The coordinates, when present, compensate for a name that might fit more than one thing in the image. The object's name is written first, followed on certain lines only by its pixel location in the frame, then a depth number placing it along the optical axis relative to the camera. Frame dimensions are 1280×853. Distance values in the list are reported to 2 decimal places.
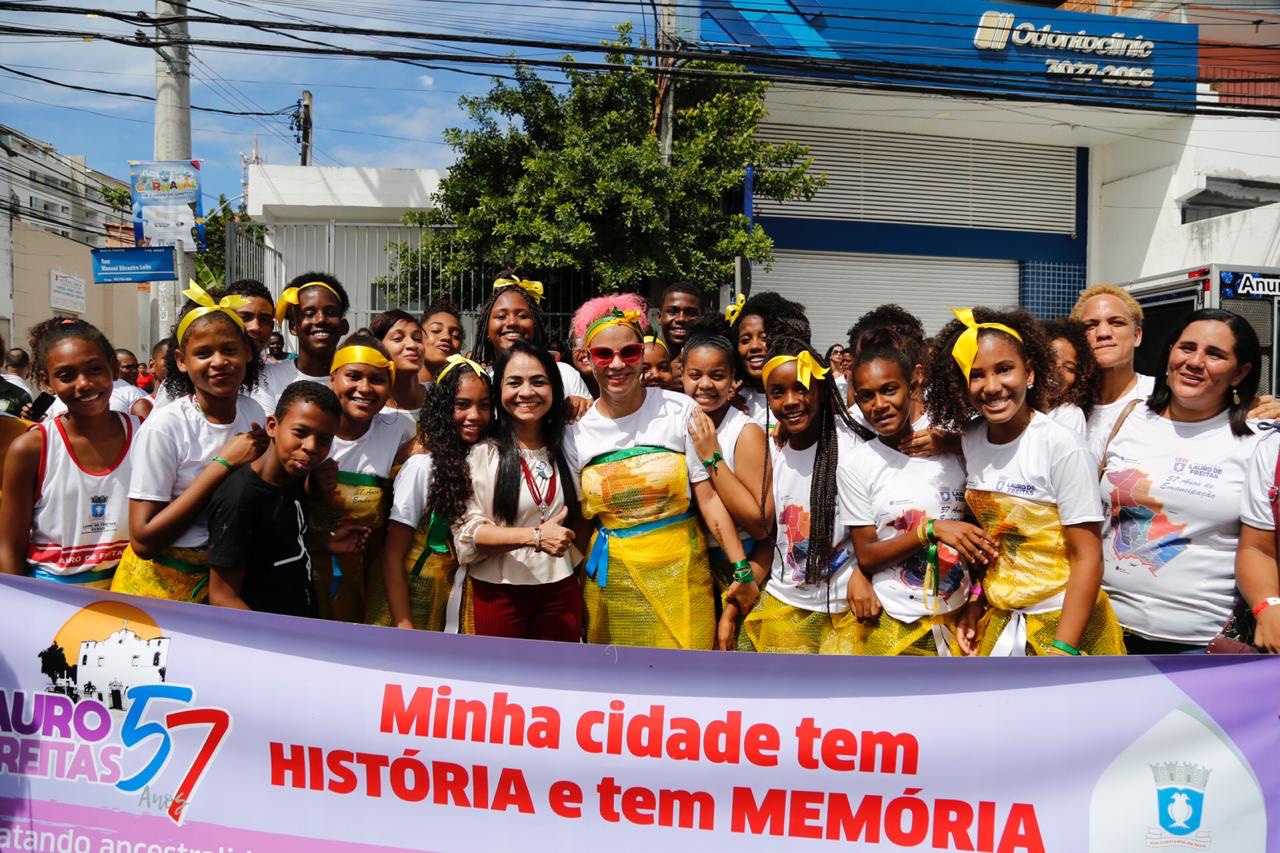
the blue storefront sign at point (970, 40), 13.71
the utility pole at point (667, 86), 12.37
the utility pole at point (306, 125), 27.76
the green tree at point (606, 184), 11.34
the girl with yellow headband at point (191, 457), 3.18
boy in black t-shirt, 3.08
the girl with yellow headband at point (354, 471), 3.60
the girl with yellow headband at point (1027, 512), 2.88
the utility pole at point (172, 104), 10.29
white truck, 11.22
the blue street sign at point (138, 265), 10.58
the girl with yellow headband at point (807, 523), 3.42
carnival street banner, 10.45
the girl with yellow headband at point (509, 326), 4.59
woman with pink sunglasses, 3.53
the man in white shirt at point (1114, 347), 3.71
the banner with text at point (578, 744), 2.62
